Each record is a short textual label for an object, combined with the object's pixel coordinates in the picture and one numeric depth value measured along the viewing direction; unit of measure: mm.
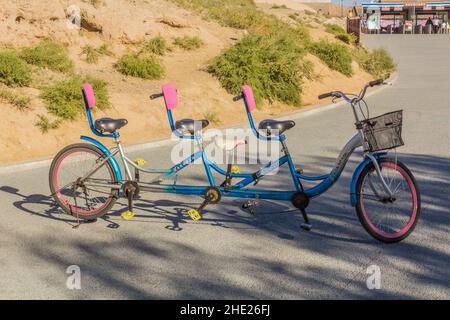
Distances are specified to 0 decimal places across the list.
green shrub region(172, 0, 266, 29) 23969
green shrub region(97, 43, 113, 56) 17056
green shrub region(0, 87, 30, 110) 12164
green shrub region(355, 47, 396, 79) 26969
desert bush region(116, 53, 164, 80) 16094
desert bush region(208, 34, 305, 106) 17188
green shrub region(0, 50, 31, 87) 12781
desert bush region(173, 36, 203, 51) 19266
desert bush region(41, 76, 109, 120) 12461
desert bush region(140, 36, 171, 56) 18359
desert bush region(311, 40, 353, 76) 23812
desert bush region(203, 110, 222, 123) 14680
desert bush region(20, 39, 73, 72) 14547
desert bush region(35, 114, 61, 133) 11984
